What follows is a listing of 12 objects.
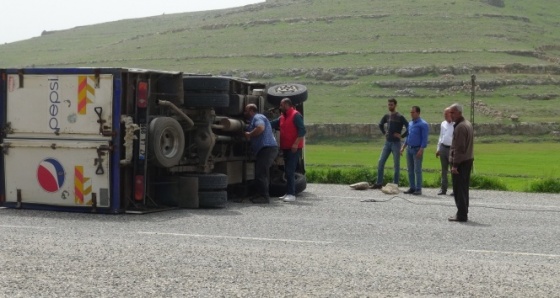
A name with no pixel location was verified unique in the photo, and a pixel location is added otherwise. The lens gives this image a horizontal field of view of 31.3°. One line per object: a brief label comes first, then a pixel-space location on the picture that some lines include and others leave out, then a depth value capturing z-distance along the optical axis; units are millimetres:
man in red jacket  19078
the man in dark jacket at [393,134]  21703
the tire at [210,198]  17031
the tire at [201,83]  17547
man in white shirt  20812
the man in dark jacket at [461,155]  15500
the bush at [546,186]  22984
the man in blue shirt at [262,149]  18391
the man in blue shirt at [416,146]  21031
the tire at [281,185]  20109
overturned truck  16031
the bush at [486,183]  23562
